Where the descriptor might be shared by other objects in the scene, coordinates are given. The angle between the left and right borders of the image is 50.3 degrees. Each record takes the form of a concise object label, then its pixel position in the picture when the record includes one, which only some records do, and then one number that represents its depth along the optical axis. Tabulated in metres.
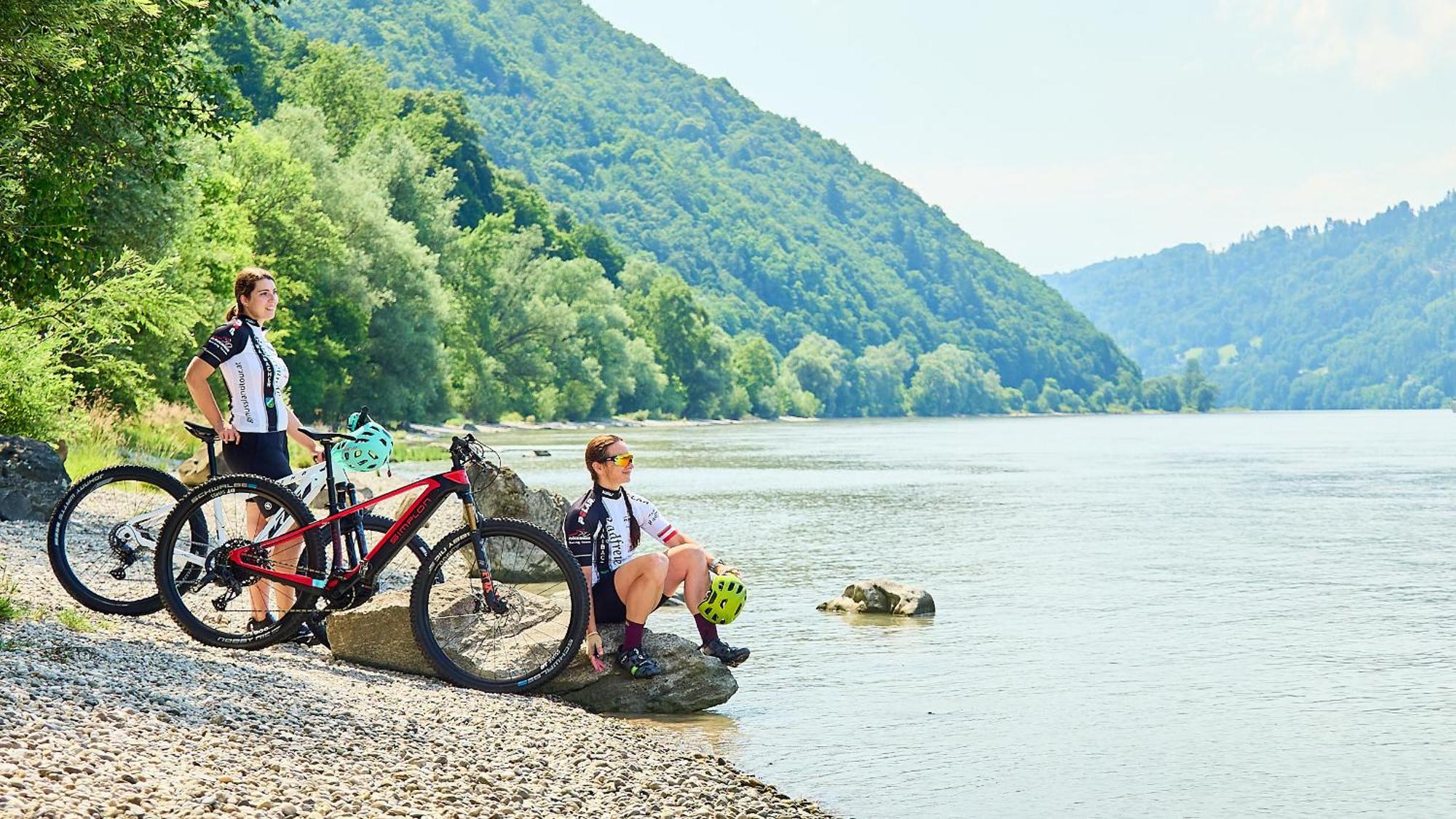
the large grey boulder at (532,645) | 10.02
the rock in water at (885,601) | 17.05
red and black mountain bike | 9.62
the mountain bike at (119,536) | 9.83
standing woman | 9.66
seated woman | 10.02
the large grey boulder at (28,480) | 15.55
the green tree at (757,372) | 144.12
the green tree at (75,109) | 11.41
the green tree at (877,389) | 193.88
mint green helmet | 9.72
